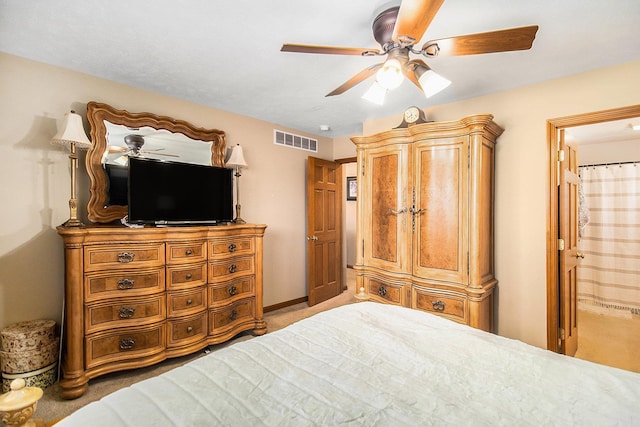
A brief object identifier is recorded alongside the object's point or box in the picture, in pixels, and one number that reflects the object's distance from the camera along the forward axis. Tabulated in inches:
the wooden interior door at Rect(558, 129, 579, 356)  100.8
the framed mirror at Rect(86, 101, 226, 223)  99.8
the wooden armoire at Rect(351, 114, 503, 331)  95.7
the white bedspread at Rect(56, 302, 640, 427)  33.5
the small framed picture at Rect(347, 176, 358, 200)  266.1
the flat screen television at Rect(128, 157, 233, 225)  101.5
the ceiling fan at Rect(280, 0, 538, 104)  51.4
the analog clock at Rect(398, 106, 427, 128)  109.5
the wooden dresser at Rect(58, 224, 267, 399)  83.4
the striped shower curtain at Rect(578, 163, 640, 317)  157.0
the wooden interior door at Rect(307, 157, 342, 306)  163.5
